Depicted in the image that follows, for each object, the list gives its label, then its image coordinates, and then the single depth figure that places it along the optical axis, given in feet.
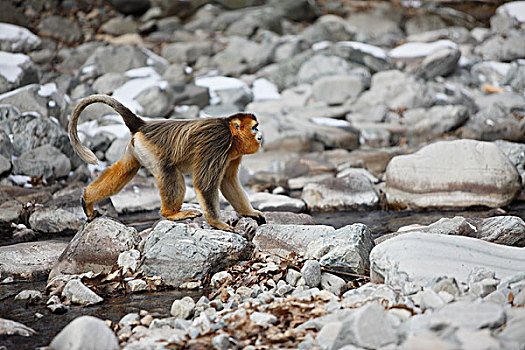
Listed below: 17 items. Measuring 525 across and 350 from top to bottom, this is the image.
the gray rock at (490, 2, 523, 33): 135.23
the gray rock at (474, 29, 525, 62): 116.88
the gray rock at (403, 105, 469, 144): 86.28
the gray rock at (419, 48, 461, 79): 107.65
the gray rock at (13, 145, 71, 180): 63.72
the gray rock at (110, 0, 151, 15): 132.35
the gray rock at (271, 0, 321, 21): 138.82
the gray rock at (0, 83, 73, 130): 68.74
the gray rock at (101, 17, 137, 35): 128.06
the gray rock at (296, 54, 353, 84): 103.19
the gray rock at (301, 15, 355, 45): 125.08
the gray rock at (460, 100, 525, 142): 80.89
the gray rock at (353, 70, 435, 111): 93.61
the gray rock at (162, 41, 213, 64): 114.62
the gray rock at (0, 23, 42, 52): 94.79
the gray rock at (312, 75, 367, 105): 95.86
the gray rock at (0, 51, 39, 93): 80.02
